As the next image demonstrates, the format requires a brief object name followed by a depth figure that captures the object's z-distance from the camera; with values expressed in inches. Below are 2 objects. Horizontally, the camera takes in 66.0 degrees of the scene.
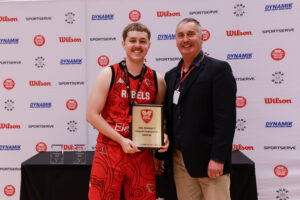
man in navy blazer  57.2
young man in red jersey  60.4
